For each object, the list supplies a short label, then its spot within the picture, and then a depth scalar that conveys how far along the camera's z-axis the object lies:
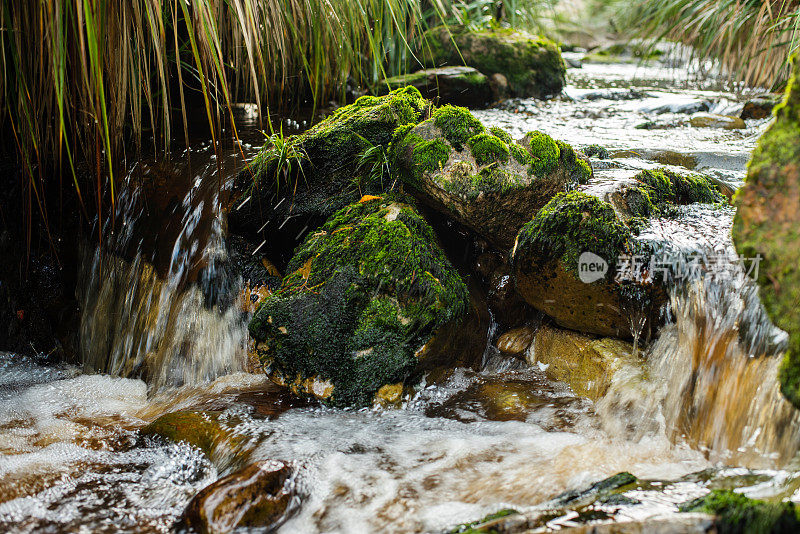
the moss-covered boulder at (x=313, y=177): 3.36
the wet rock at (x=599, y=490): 1.80
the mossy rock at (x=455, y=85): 6.44
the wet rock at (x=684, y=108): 6.43
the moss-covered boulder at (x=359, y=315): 2.71
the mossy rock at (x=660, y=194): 3.01
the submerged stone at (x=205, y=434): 2.38
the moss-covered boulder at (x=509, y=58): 7.47
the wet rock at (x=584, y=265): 2.71
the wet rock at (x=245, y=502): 1.93
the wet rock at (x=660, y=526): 1.48
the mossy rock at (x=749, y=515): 1.42
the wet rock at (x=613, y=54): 12.34
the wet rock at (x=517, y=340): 3.14
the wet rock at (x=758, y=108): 5.99
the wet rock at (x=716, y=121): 5.71
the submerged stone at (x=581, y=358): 2.78
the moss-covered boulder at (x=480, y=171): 2.99
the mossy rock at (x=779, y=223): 1.55
